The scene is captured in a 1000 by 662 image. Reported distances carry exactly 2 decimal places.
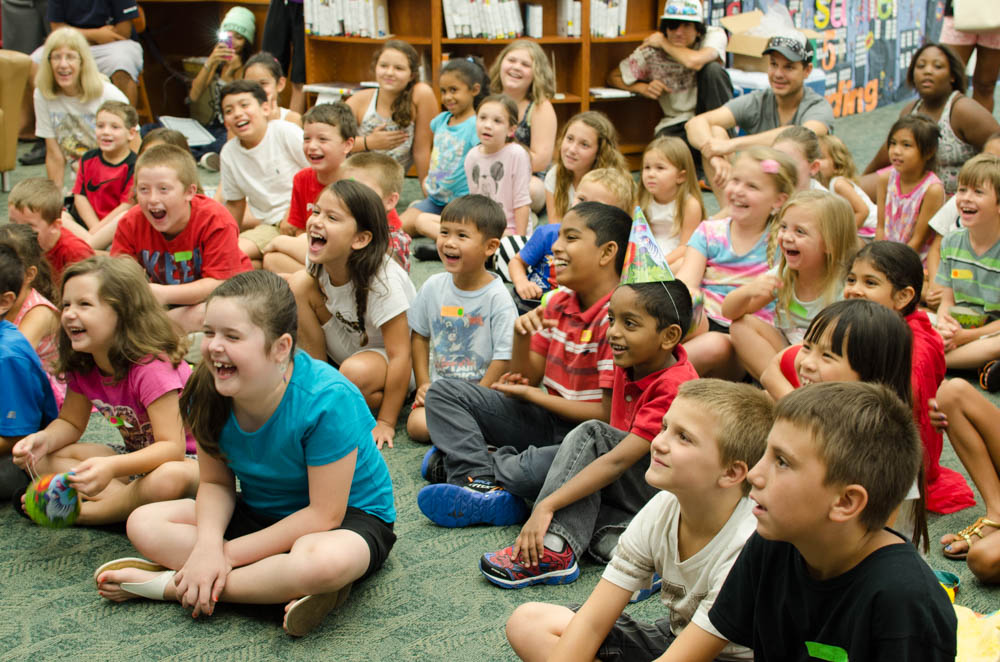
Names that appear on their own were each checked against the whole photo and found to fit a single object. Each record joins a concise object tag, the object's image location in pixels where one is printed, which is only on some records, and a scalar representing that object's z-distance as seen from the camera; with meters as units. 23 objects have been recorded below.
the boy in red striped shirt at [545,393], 2.34
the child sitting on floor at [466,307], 2.74
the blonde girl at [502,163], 4.20
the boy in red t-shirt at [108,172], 4.15
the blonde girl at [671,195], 3.45
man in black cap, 4.38
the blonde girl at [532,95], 4.81
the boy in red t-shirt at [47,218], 3.24
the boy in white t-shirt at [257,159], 4.23
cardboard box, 6.00
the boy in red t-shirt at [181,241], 3.12
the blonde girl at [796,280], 2.63
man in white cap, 5.59
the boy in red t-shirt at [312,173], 3.74
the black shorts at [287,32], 6.30
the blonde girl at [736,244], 2.92
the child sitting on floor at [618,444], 2.04
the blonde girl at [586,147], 3.77
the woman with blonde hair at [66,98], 4.93
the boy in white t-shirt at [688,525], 1.51
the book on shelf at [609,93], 5.90
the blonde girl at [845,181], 3.95
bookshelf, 5.85
